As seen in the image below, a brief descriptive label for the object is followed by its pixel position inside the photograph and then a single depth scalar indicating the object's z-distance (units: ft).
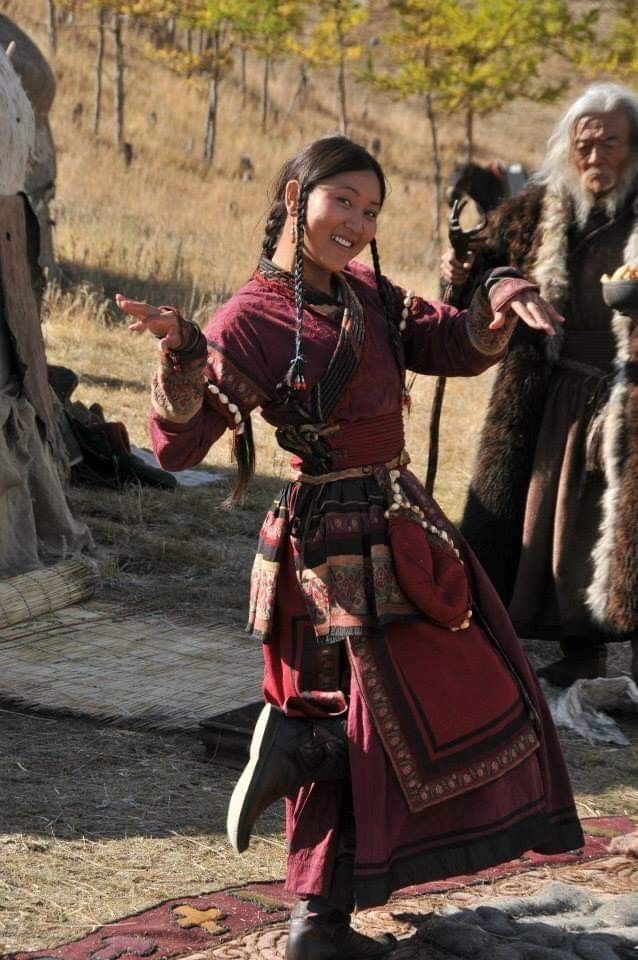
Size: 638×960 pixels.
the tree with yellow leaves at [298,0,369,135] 87.81
